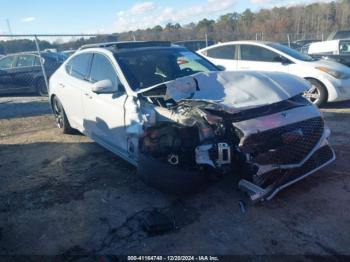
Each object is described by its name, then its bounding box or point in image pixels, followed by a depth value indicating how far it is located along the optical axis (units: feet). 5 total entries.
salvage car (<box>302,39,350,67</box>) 42.34
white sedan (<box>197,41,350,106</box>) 25.43
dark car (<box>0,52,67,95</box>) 40.01
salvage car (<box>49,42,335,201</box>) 11.80
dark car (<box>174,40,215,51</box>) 60.77
